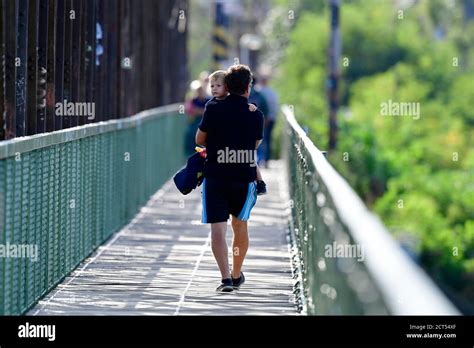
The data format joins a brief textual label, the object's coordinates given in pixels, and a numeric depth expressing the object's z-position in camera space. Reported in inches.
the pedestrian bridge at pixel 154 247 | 468.4
